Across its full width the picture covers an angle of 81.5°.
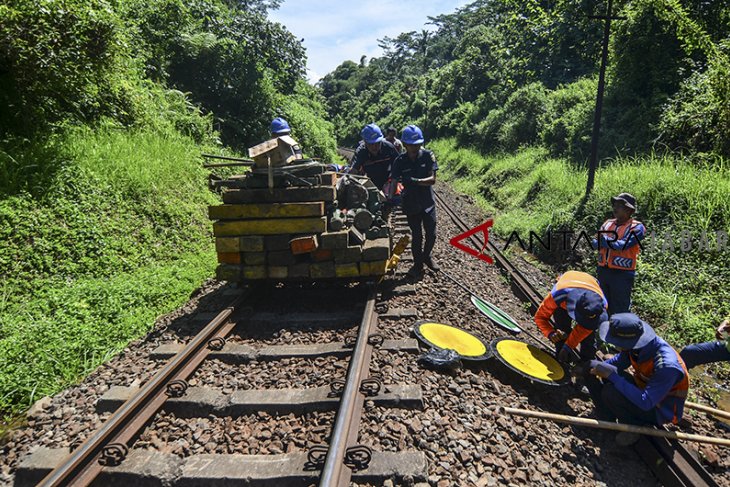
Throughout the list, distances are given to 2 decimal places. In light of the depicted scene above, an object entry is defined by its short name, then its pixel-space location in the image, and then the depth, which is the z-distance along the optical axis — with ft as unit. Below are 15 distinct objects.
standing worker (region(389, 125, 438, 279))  18.72
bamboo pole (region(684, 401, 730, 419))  11.25
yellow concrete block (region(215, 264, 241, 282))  15.74
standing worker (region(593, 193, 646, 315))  15.43
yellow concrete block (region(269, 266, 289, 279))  15.64
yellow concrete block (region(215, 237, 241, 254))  15.33
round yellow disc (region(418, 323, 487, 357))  12.63
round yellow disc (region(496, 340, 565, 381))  12.22
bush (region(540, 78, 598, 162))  41.68
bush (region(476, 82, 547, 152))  56.13
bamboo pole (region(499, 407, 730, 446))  9.90
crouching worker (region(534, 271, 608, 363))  12.56
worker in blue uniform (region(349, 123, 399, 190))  23.72
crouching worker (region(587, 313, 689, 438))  10.19
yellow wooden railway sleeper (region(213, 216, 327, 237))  15.06
